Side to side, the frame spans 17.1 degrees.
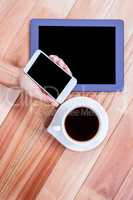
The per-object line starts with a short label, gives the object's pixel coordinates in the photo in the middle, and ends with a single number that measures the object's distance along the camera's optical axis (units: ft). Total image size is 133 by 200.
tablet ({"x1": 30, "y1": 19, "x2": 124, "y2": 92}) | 3.64
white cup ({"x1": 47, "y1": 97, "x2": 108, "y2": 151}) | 3.34
